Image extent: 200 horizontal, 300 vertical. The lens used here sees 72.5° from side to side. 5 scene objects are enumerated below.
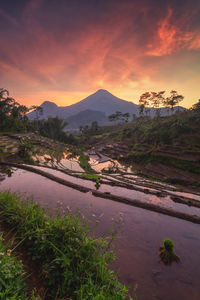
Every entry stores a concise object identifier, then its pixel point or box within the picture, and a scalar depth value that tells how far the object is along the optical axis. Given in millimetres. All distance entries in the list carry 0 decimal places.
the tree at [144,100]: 88800
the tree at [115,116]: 121362
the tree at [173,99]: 76962
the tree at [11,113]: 51375
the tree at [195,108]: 54025
